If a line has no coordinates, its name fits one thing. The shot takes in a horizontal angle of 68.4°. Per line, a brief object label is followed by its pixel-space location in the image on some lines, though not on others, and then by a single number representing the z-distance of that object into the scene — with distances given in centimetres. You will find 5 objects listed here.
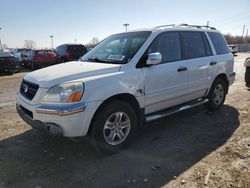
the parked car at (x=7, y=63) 1161
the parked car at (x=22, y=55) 1562
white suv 254
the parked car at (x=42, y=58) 1404
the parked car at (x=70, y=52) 1405
